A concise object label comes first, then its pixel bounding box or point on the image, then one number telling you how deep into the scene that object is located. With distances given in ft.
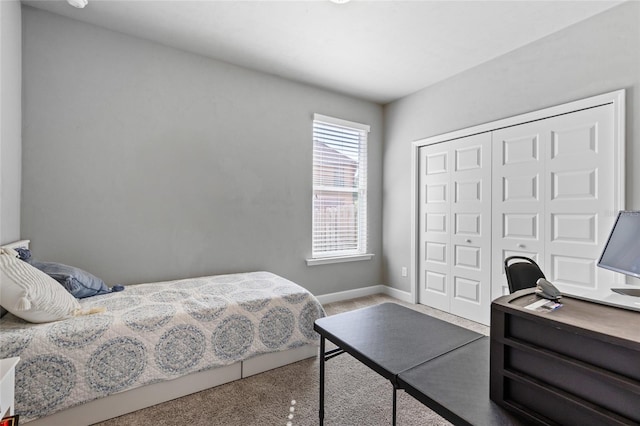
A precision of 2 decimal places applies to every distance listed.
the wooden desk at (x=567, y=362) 2.01
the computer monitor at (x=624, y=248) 4.90
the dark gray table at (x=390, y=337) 3.64
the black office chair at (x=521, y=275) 5.95
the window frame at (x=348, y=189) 12.37
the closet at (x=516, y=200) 7.77
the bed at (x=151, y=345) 5.09
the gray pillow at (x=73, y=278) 6.58
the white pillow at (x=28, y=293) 5.17
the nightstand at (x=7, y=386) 3.36
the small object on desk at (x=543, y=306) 2.65
